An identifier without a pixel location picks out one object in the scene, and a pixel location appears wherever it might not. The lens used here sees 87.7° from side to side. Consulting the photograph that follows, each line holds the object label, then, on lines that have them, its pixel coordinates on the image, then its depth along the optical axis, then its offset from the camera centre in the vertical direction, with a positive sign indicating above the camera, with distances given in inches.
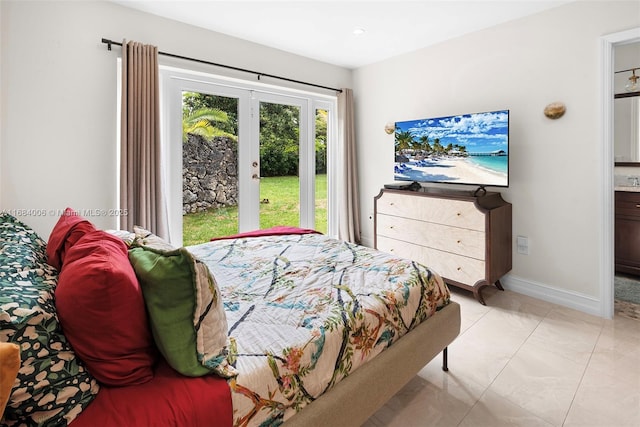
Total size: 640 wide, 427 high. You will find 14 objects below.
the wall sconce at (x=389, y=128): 159.5 +39.4
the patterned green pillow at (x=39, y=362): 30.4 -14.5
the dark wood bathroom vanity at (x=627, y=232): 133.4 -9.8
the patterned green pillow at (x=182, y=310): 39.4 -11.9
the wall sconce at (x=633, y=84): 139.1 +52.3
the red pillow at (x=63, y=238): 52.2 -4.1
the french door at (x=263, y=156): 126.6 +24.7
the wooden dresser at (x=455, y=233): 112.9 -8.7
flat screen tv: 115.3 +23.1
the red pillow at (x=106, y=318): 34.9 -11.5
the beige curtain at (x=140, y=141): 105.2 +22.8
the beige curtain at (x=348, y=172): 171.5 +19.7
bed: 37.4 -19.5
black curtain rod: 104.6 +56.5
